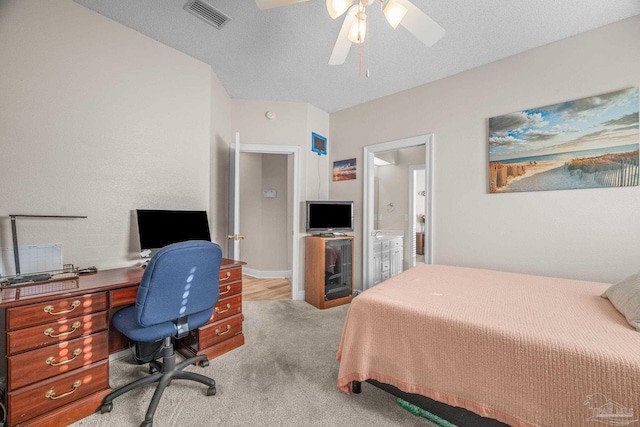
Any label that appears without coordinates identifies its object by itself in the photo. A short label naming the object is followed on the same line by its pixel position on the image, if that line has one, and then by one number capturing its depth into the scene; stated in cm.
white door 269
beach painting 207
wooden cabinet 332
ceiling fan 146
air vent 193
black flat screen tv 348
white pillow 119
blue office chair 143
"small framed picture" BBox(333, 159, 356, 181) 379
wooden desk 130
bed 98
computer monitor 209
